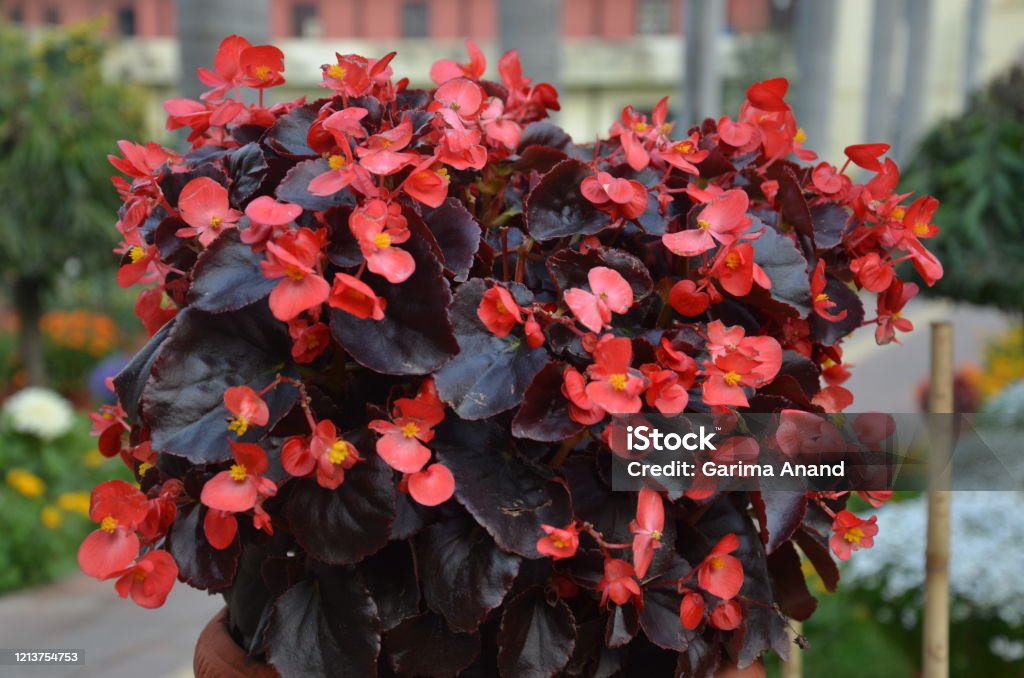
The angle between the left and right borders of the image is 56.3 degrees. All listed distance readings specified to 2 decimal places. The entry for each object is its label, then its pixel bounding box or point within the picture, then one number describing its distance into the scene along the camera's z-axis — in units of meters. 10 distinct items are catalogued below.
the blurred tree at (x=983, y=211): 2.66
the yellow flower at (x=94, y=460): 4.12
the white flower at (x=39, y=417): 3.97
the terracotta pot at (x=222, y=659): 1.00
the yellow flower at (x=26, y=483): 3.69
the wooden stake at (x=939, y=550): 1.39
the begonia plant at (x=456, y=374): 0.83
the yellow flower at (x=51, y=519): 3.58
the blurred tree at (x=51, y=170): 4.94
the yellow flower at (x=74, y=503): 3.72
